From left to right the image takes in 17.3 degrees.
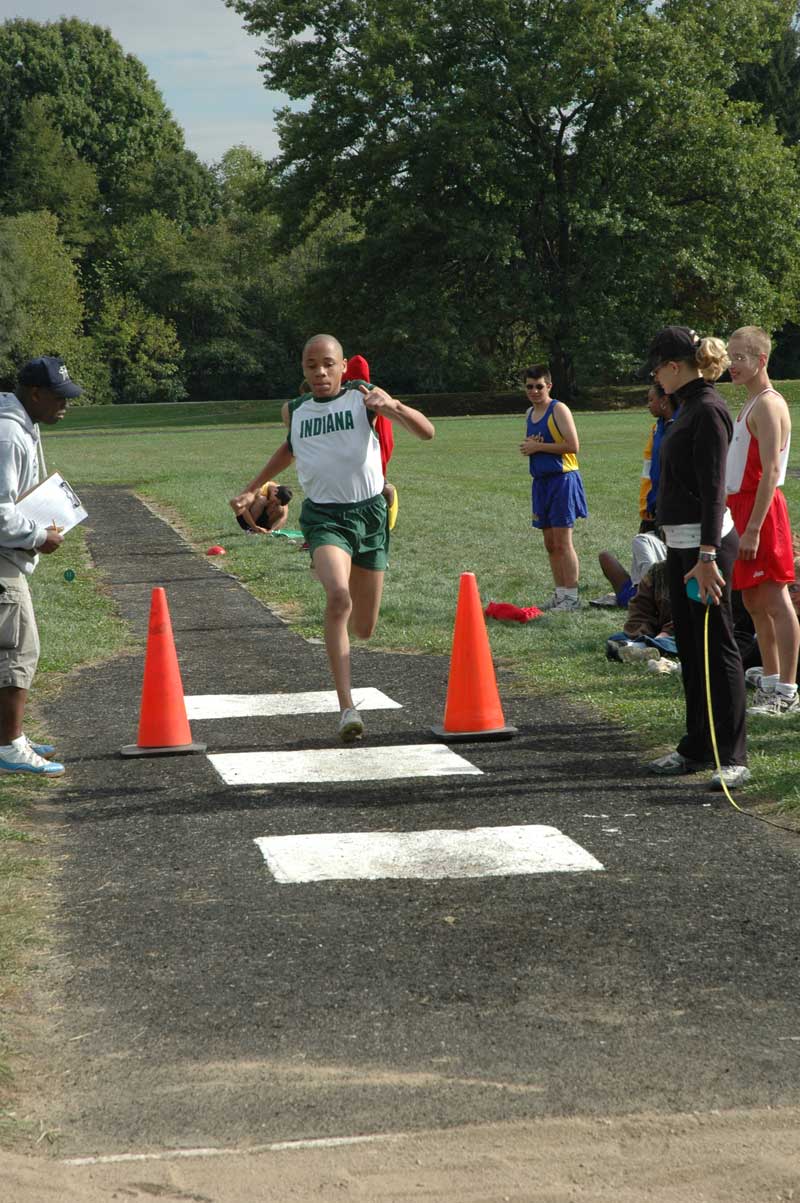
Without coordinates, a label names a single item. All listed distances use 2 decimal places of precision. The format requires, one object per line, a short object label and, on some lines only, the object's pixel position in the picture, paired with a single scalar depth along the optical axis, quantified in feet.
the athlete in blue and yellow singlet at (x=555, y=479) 68.78
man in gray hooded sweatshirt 39.30
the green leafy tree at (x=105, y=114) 525.87
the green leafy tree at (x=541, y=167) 331.63
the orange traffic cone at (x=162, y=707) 44.69
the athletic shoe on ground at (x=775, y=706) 47.27
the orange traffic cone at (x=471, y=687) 45.54
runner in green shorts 44.55
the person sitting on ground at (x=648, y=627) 57.38
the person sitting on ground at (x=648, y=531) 59.21
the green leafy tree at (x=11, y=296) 420.02
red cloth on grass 68.36
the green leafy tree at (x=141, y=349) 466.19
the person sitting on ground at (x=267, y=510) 46.71
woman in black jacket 38.85
